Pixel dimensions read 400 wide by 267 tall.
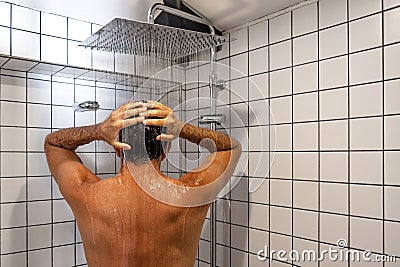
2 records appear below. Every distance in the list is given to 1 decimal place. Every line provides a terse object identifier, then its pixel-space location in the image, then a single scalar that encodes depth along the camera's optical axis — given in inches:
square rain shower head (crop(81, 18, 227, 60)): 43.1
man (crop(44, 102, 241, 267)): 39.8
